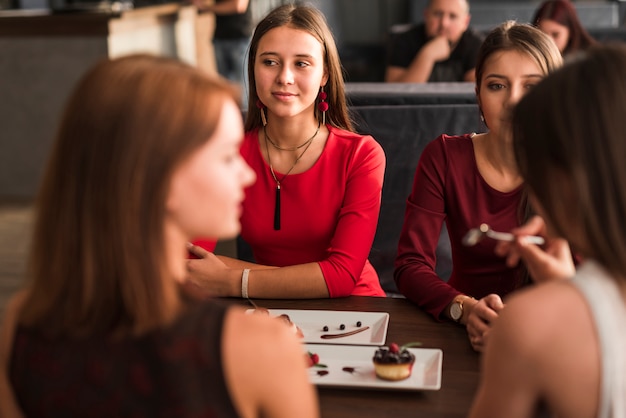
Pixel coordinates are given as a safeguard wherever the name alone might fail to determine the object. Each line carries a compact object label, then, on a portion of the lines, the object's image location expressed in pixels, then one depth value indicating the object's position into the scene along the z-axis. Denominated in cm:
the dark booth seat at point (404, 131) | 284
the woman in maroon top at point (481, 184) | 199
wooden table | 133
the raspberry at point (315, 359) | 150
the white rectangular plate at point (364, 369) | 138
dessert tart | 141
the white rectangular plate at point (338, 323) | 161
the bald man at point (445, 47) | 441
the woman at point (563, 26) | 420
